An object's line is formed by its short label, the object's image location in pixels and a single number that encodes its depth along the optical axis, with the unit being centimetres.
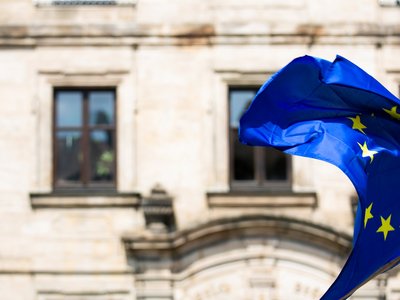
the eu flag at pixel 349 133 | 1501
